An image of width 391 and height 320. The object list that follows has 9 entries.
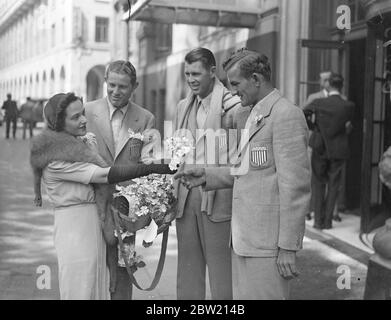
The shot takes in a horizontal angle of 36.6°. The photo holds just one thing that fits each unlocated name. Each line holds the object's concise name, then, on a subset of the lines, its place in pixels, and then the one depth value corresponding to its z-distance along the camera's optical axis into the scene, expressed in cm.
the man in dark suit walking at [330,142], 678
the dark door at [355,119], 778
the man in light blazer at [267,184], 265
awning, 742
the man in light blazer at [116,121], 326
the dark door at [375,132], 619
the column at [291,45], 774
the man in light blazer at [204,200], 330
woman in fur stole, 293
